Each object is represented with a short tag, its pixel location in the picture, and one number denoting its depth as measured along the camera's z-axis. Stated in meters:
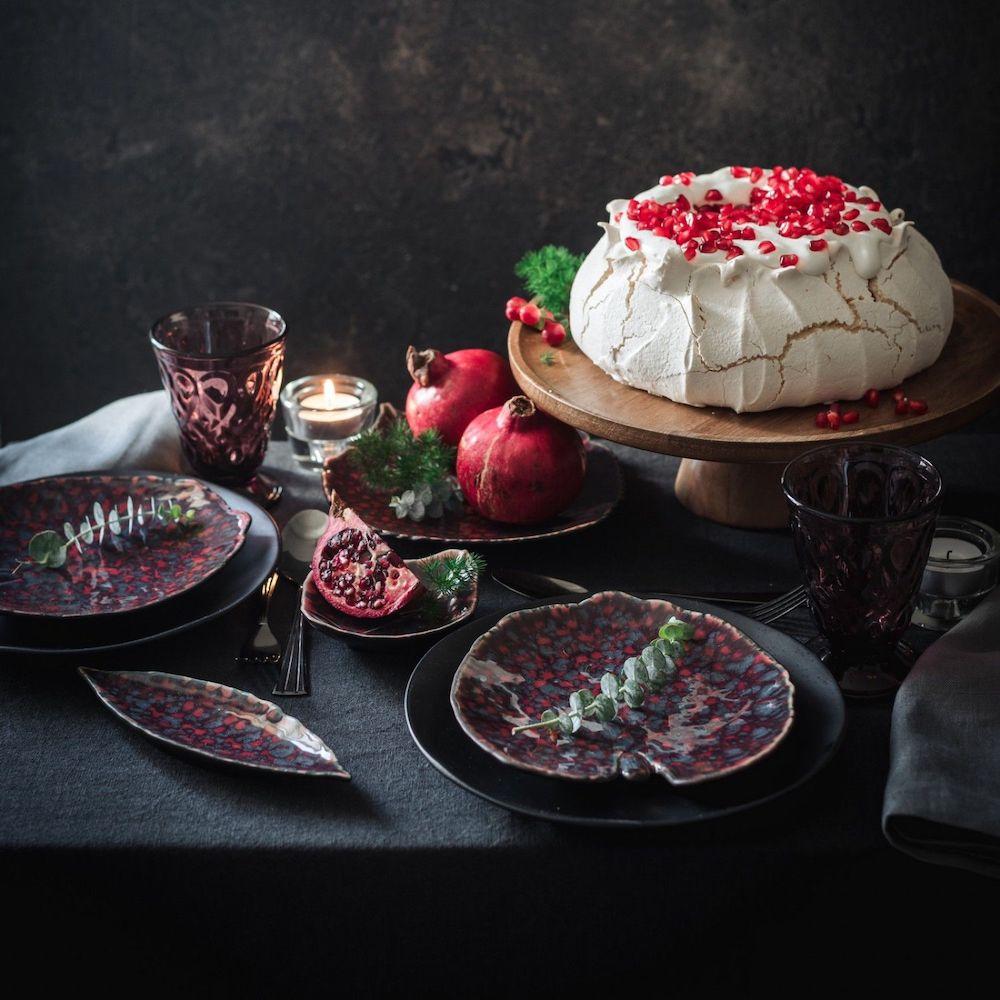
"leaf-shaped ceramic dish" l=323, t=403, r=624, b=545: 1.38
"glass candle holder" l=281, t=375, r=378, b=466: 1.63
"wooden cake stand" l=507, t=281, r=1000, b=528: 1.25
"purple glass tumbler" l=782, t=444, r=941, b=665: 1.02
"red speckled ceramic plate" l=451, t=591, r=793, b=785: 0.93
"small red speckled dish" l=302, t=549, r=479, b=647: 1.16
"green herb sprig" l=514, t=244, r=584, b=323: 1.58
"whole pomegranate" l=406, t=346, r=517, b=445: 1.52
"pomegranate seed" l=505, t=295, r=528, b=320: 1.56
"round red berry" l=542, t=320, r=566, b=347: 1.51
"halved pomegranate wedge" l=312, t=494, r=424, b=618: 1.18
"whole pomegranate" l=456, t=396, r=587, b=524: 1.37
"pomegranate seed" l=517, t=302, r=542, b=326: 1.55
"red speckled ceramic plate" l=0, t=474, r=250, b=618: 1.21
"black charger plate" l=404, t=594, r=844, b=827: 0.91
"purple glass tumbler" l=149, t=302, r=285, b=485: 1.40
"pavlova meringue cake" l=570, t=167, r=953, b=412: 1.29
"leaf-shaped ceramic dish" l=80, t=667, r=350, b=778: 1.02
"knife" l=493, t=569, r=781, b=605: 1.24
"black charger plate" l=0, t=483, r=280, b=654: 1.15
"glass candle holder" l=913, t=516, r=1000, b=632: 1.21
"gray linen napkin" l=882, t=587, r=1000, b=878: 0.92
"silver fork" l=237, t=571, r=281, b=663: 1.19
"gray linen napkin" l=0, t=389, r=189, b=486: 1.55
